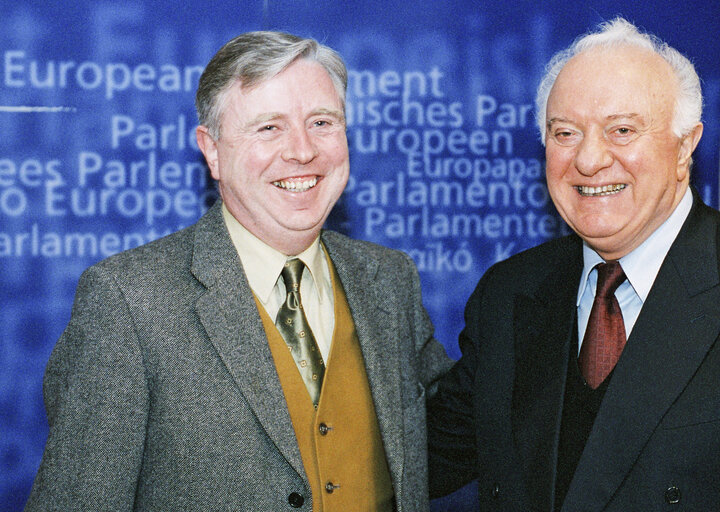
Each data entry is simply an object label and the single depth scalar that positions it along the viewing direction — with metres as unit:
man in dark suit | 1.61
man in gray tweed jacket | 1.57
